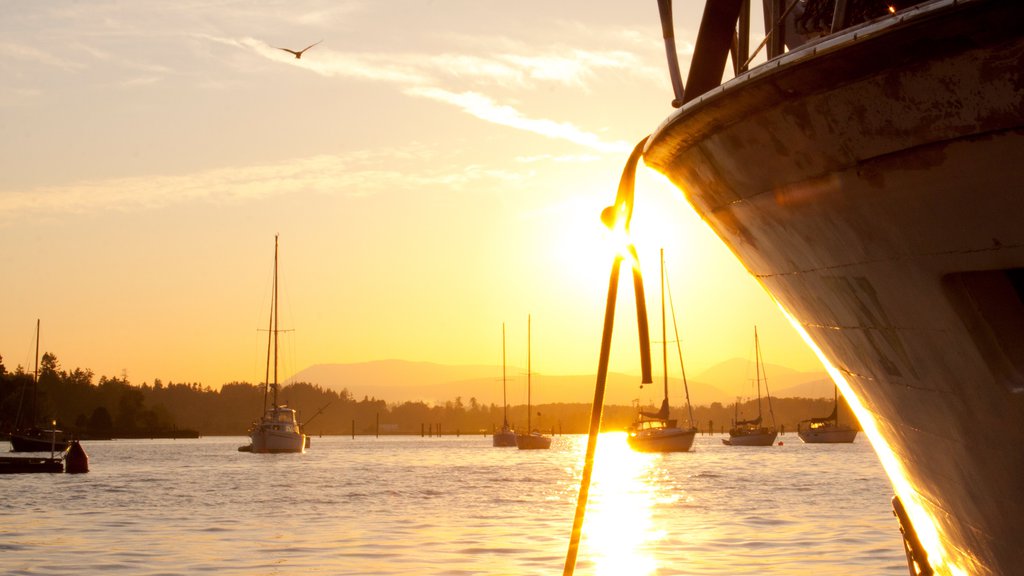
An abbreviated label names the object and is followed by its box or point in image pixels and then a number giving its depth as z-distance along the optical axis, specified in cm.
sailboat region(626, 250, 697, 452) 7244
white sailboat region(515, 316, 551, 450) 9744
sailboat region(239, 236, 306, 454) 8144
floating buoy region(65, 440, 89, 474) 5022
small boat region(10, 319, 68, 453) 7469
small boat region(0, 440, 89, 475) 4369
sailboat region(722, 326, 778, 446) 10319
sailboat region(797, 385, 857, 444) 10281
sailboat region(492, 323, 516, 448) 10894
